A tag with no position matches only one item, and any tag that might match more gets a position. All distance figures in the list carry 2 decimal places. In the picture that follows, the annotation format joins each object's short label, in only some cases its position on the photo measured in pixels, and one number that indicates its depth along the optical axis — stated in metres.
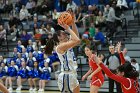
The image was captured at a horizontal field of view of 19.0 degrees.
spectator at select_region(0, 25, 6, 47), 19.83
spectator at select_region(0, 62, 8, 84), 17.07
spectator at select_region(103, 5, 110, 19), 18.36
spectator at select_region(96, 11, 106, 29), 18.12
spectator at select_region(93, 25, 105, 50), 16.95
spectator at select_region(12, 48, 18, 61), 17.51
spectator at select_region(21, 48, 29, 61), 17.30
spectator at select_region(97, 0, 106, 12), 19.61
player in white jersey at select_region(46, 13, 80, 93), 7.04
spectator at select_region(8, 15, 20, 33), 20.89
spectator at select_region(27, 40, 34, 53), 17.53
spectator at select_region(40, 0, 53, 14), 21.20
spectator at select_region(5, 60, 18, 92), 16.83
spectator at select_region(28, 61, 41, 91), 16.28
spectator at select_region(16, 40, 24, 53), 17.89
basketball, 6.84
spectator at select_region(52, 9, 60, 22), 19.91
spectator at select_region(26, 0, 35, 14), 21.92
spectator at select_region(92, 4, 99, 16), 18.65
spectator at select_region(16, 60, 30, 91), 16.47
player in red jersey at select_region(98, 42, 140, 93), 6.29
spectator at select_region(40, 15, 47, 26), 19.70
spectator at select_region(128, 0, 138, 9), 19.17
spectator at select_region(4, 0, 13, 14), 22.53
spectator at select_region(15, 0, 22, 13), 22.22
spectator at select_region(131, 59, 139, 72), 13.92
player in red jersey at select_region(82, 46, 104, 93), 9.89
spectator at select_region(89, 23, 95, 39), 17.31
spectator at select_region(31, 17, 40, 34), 19.66
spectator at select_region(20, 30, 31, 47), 18.49
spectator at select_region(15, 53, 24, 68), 17.00
